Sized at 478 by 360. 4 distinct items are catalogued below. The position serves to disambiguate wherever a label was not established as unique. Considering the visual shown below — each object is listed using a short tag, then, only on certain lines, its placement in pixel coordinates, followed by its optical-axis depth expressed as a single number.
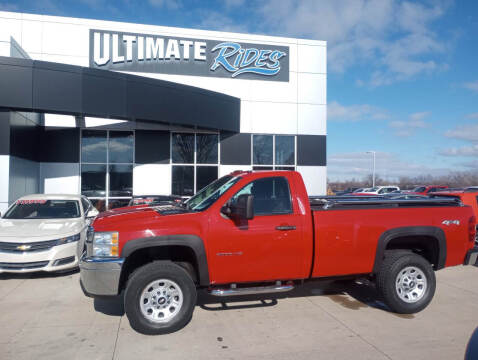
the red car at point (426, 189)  24.80
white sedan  6.58
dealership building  12.35
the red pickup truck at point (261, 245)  4.50
